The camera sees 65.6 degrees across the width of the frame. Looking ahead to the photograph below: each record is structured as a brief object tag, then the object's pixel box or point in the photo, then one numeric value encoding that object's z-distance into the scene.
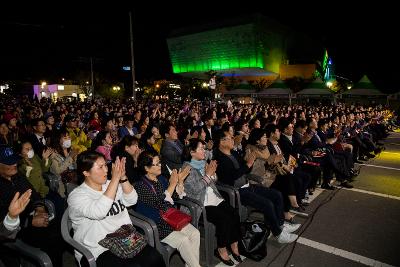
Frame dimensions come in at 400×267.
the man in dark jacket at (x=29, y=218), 3.43
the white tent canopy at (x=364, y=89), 22.12
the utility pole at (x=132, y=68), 21.94
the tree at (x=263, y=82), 54.23
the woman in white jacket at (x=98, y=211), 2.84
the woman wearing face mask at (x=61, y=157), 5.04
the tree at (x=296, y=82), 41.83
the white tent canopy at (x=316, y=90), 21.45
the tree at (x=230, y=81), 52.62
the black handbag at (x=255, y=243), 4.11
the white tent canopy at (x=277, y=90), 23.73
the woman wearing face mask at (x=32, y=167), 4.55
